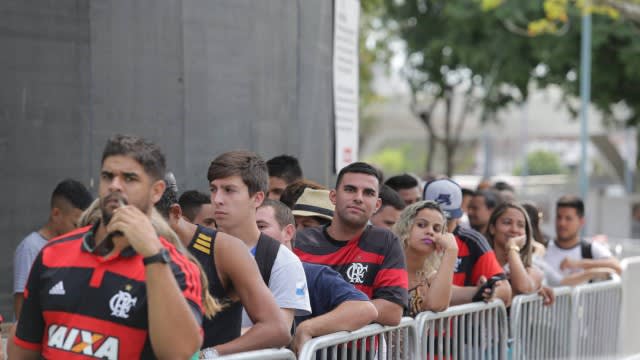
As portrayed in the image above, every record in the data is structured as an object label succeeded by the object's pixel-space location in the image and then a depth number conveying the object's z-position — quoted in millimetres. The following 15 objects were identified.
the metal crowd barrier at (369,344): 9382
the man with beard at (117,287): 6590
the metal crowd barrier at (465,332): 11474
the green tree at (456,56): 55458
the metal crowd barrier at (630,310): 19047
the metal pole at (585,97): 42836
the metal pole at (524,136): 72972
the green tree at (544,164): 112984
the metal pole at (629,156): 58616
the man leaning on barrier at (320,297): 9613
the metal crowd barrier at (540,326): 13909
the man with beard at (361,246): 10745
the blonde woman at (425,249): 11698
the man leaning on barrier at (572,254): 17558
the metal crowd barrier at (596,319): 16307
